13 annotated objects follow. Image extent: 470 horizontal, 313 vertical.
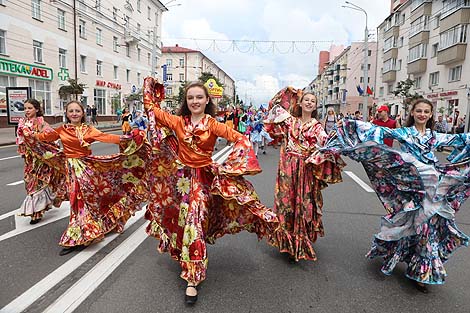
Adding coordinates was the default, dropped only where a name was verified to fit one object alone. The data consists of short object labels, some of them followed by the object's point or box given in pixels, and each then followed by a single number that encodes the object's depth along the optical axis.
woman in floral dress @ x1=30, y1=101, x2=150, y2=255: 3.94
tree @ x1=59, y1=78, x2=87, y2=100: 25.86
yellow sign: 30.53
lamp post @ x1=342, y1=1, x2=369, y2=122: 26.83
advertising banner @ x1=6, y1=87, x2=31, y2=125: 16.52
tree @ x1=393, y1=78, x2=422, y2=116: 28.50
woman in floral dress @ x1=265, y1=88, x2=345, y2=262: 3.69
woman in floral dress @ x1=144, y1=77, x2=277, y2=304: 3.03
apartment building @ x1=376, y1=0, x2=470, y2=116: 26.50
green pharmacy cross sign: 27.67
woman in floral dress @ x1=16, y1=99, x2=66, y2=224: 4.65
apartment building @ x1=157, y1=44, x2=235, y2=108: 73.31
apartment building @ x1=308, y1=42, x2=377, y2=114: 61.40
